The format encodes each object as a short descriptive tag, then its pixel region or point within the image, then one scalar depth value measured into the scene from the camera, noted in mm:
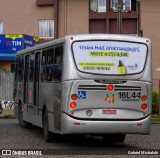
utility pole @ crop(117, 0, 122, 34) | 30922
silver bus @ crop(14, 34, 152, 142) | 14828
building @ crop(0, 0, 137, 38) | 40812
